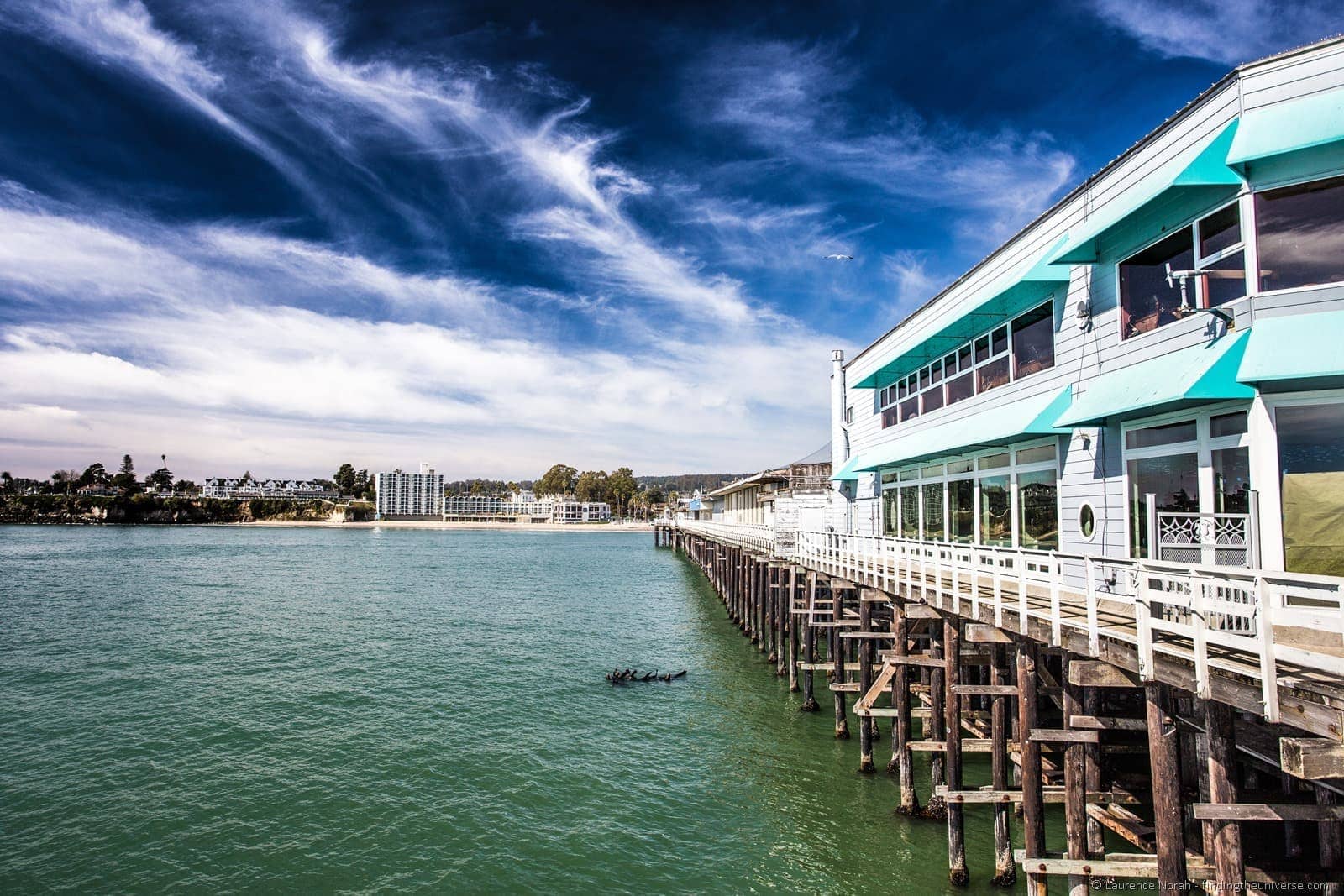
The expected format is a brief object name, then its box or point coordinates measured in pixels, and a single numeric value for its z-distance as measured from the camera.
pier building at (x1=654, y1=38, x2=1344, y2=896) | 5.88
